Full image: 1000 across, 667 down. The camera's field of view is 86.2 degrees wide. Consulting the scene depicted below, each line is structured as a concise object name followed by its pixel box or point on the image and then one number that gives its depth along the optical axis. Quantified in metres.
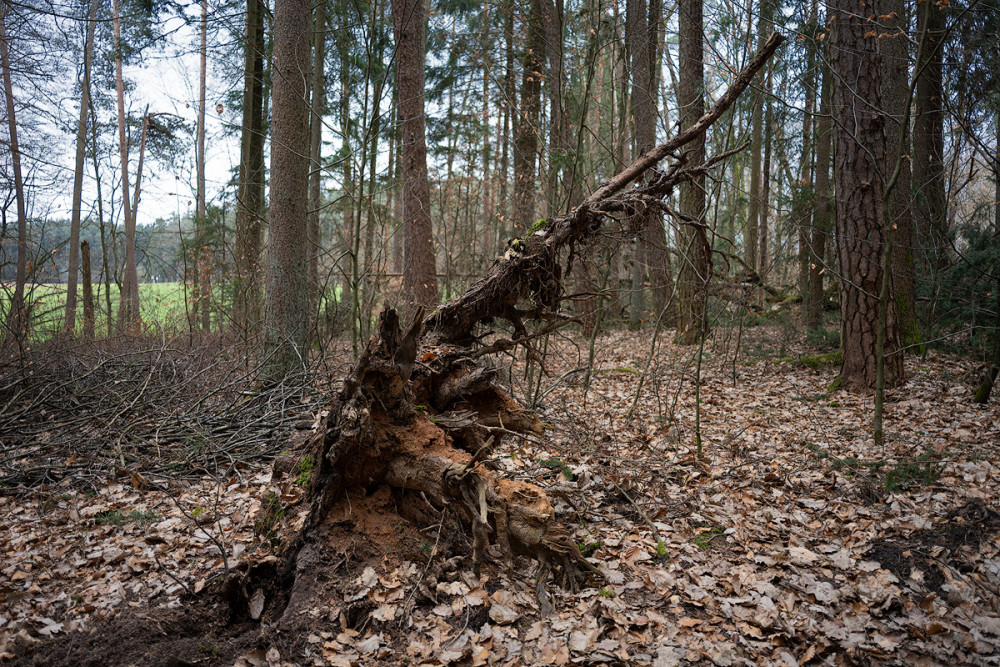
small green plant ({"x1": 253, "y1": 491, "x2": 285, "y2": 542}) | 3.83
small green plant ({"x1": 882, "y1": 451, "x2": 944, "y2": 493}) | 4.19
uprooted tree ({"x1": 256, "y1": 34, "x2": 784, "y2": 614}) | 3.42
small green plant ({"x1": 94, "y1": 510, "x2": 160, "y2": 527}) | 4.15
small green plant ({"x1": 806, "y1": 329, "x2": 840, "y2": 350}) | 9.22
